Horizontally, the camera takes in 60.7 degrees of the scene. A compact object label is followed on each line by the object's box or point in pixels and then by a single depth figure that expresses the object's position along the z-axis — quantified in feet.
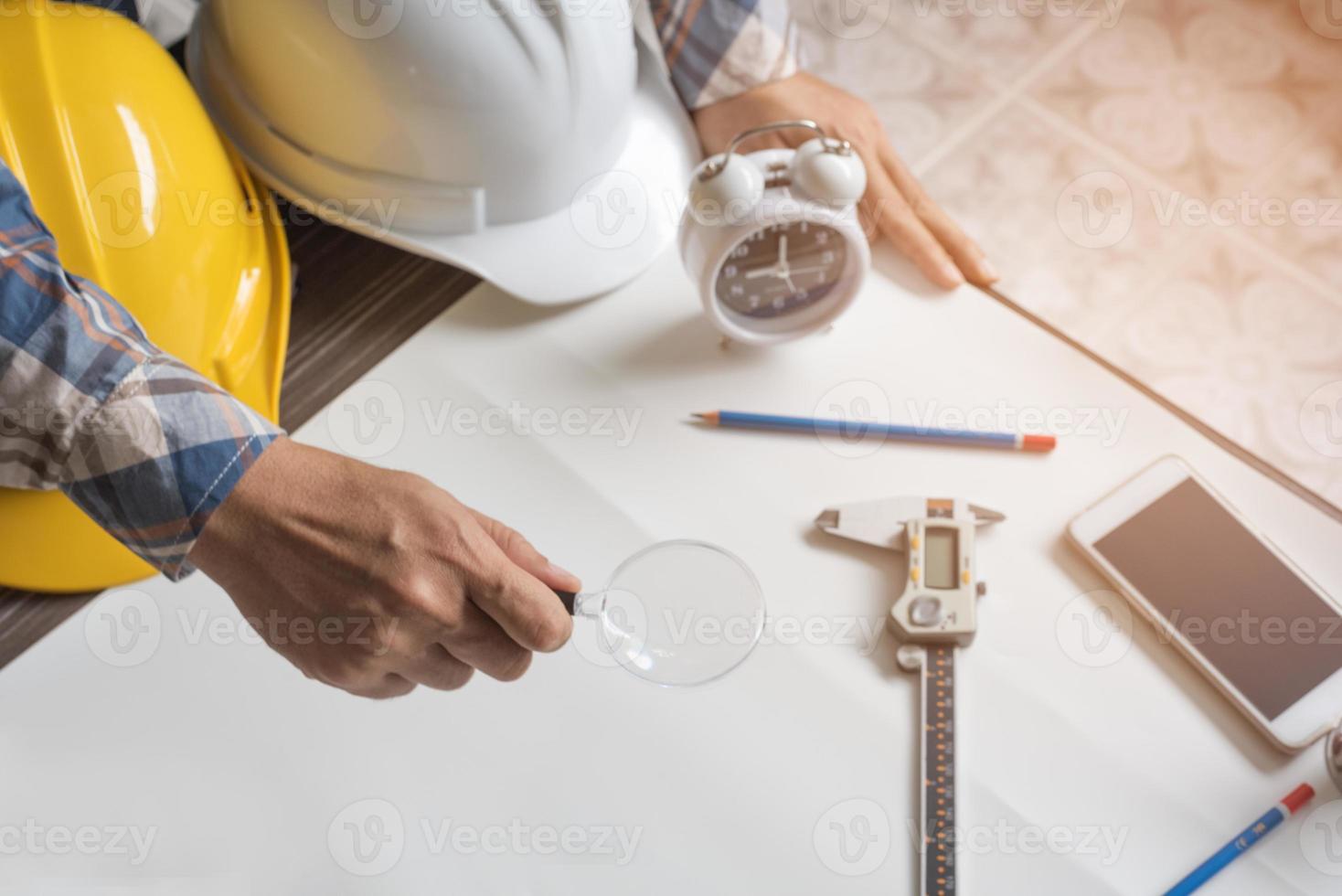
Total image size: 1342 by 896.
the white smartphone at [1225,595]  2.50
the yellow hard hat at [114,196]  2.53
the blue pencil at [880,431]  2.78
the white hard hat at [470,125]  2.56
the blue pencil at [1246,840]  2.37
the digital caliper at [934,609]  2.43
